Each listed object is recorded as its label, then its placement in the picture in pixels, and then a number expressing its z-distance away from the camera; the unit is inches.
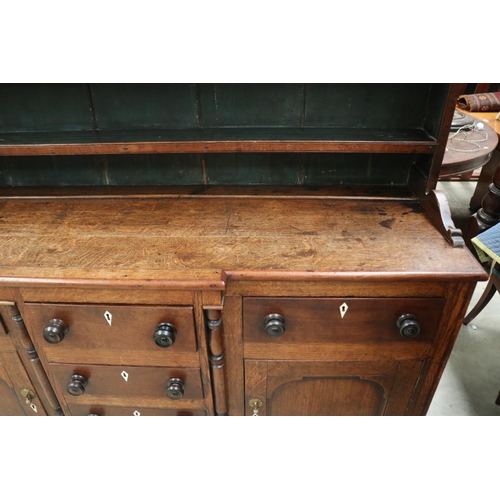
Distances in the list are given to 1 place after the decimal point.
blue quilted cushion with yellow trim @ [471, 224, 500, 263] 58.8
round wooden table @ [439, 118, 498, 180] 86.8
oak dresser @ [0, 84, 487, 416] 42.8
